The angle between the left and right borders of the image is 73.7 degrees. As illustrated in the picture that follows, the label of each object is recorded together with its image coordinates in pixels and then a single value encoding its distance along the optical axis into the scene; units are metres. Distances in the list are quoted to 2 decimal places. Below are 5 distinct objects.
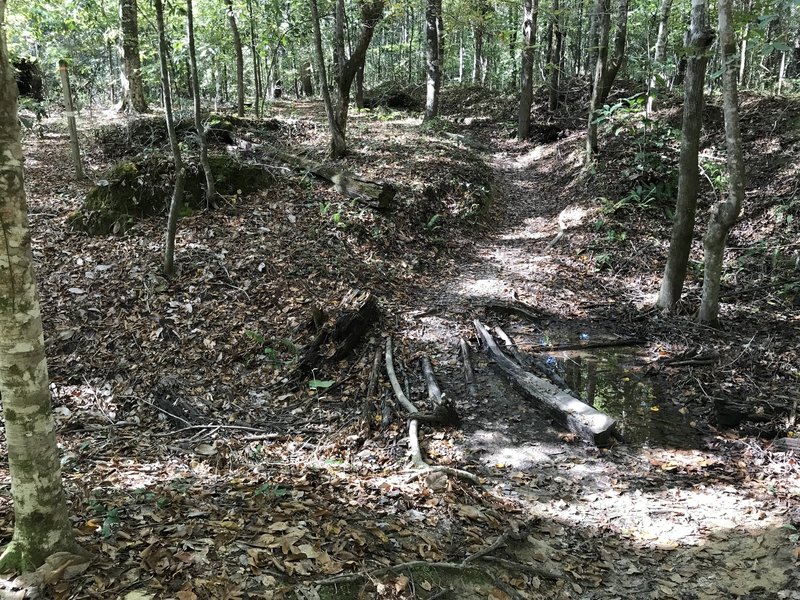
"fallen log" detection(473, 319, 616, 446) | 5.50
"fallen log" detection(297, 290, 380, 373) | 6.95
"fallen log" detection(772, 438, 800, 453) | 5.18
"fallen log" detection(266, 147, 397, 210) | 10.73
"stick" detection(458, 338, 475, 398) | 6.57
